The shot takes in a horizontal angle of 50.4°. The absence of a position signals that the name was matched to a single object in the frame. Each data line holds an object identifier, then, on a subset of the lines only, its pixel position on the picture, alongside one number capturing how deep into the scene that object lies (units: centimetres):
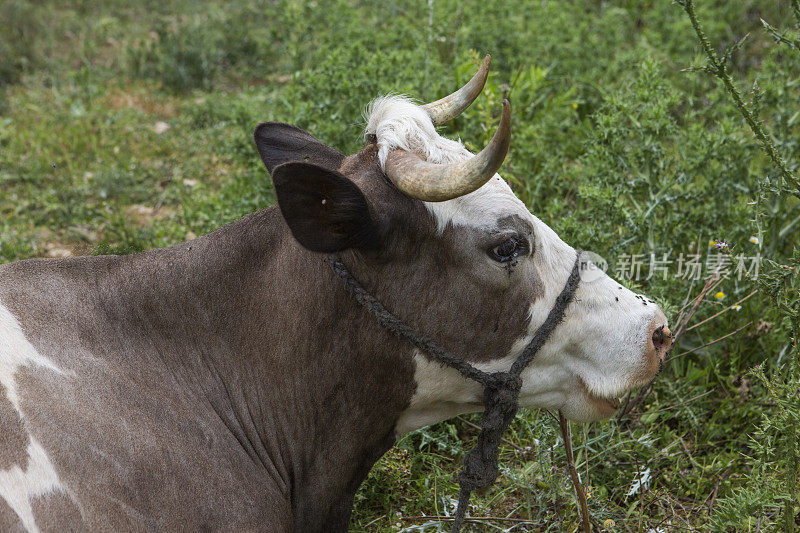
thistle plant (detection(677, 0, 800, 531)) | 296
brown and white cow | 263
